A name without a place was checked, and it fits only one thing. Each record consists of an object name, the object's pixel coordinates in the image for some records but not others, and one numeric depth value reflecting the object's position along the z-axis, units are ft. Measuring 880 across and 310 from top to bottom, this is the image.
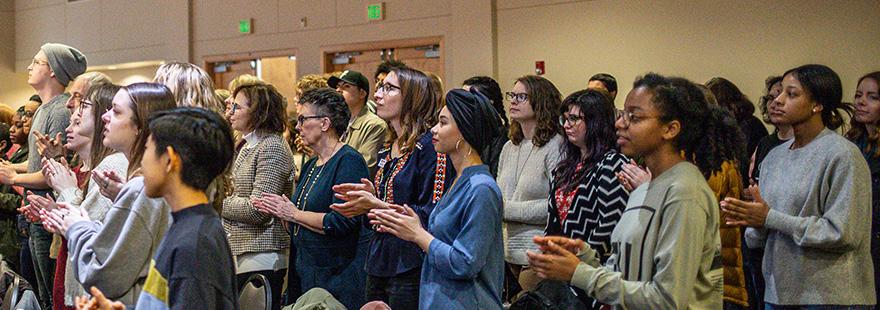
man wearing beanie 15.78
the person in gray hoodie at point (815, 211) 9.97
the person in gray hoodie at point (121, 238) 8.52
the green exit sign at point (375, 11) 28.55
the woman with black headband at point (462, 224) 9.37
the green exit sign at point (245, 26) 32.04
